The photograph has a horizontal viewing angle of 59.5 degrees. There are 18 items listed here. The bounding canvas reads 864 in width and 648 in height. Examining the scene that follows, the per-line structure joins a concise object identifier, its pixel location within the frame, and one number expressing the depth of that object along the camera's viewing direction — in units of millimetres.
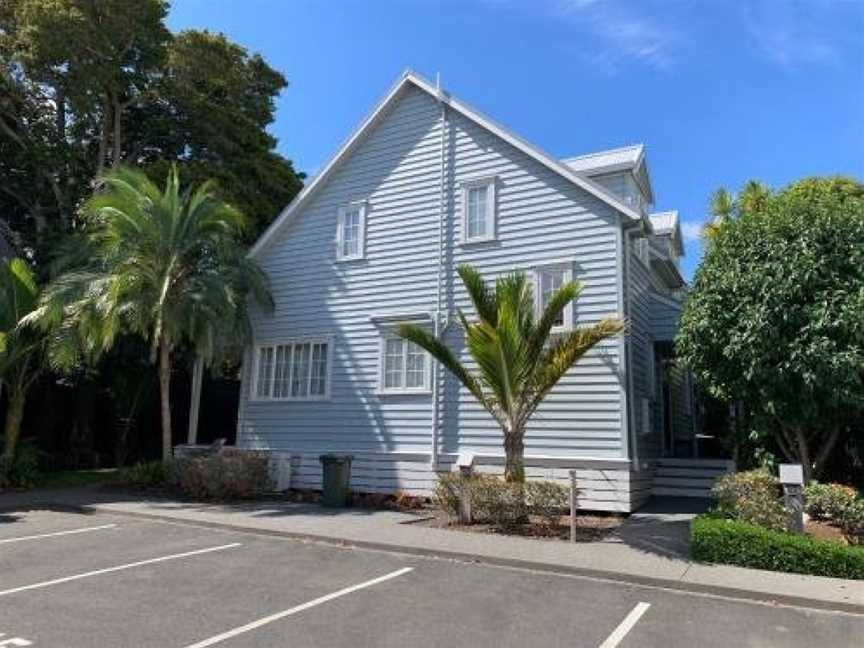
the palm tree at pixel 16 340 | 16828
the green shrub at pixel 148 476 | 17078
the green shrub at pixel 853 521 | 10047
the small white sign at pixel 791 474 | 9594
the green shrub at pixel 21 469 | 16750
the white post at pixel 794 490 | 9609
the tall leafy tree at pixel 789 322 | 10852
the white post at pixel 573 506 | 10845
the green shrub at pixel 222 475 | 15273
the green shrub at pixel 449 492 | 12242
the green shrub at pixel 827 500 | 10305
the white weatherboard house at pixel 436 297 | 14023
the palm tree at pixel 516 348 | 11844
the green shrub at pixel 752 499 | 10000
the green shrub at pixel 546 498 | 11414
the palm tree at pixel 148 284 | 16109
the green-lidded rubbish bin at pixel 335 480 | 14844
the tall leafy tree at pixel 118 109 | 20469
